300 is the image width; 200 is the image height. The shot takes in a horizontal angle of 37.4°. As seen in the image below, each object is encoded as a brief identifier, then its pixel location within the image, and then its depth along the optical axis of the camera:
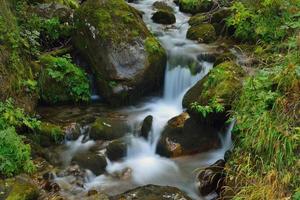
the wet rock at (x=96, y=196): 6.00
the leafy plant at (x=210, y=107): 6.59
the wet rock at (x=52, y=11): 9.35
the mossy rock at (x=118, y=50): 8.44
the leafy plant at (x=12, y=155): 5.60
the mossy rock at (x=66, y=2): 9.77
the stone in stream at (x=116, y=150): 6.98
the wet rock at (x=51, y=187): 6.08
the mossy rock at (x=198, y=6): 12.00
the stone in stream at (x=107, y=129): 7.36
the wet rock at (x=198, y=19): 10.83
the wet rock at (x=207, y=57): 8.98
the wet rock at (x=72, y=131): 7.39
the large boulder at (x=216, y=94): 6.83
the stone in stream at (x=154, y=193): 5.76
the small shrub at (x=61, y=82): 8.23
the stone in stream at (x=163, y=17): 11.20
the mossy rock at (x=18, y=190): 5.26
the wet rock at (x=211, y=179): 6.06
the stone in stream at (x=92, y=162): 6.70
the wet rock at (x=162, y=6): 12.39
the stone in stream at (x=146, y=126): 7.45
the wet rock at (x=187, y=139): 7.02
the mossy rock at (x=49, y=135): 7.07
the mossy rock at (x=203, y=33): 10.01
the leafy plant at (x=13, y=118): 6.28
